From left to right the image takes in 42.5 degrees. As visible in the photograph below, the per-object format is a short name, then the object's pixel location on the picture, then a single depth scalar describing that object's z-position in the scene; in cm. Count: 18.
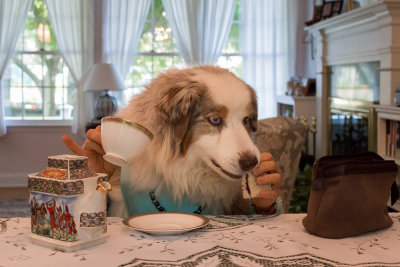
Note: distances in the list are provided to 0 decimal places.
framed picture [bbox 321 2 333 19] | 520
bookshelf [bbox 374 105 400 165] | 365
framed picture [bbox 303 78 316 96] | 572
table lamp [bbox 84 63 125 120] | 554
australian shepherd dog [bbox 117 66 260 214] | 133
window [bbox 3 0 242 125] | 625
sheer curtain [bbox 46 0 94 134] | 604
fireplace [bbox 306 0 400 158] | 377
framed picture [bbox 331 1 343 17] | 508
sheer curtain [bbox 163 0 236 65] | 615
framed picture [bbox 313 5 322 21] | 546
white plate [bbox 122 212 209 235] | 117
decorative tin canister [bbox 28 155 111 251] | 103
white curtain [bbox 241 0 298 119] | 634
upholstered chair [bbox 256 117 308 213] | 269
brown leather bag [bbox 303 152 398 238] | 111
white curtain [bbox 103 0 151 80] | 610
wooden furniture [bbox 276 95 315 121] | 550
